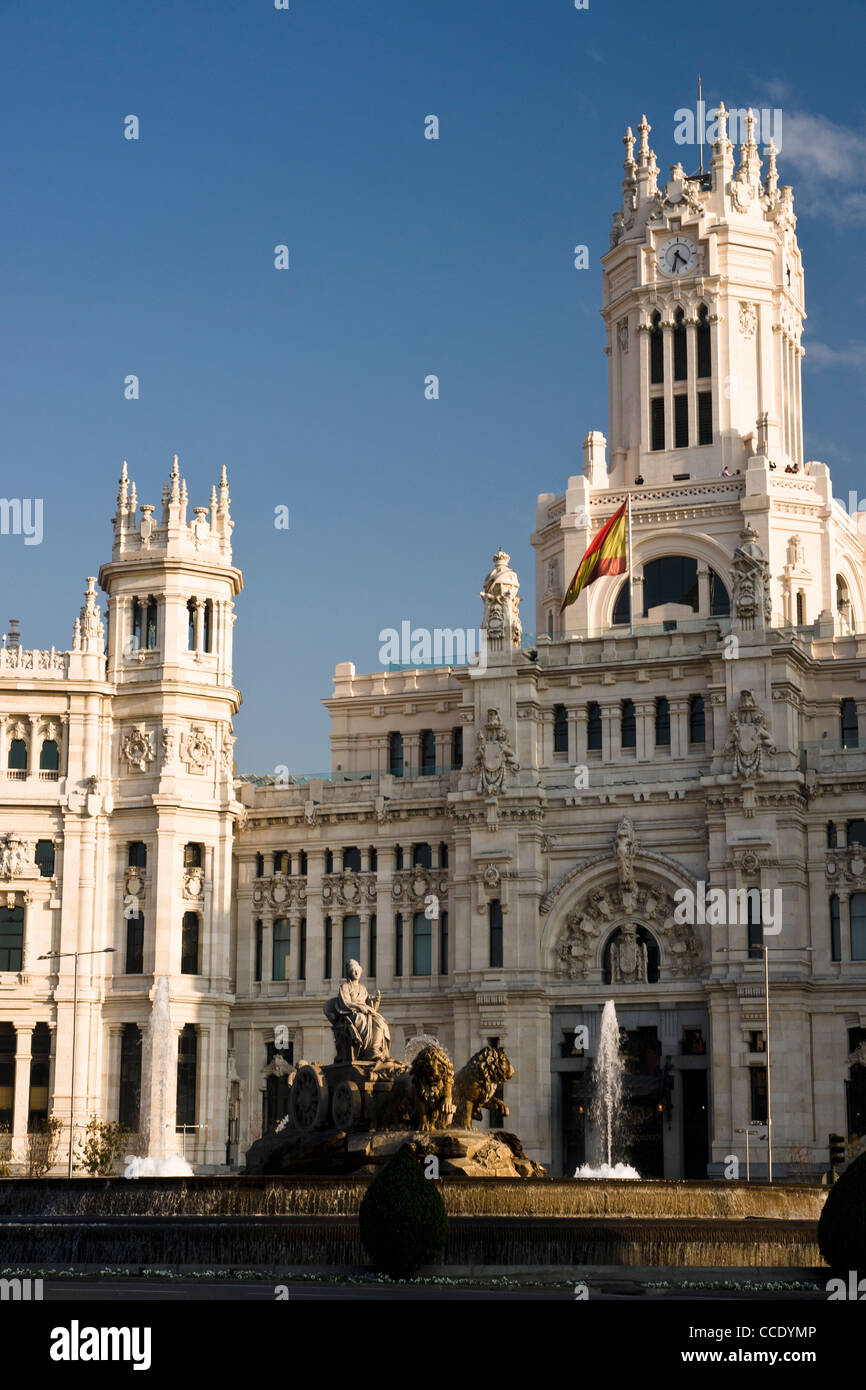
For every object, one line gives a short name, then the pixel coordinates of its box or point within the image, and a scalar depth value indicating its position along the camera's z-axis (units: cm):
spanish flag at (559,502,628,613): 8919
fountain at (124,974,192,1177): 8694
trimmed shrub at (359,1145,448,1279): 3134
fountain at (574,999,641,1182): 8350
